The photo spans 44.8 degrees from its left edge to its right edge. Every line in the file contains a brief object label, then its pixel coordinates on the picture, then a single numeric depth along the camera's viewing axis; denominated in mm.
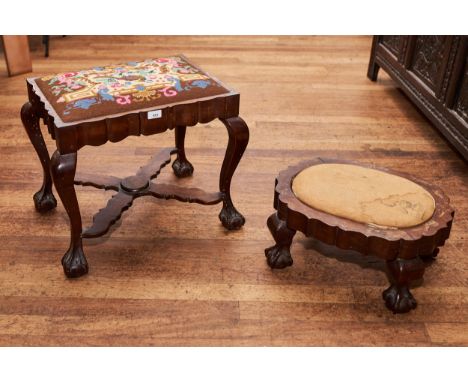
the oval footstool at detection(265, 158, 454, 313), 1524
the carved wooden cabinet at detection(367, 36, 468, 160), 2383
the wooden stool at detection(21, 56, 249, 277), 1562
